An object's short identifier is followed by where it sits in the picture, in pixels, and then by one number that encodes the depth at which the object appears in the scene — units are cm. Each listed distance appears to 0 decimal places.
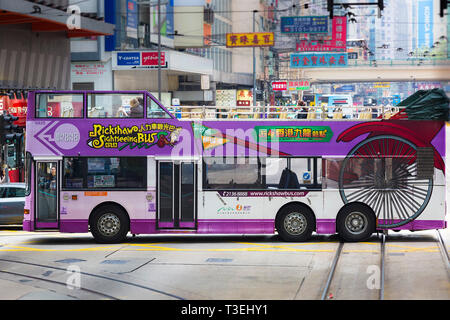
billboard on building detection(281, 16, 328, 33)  6388
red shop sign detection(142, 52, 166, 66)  4684
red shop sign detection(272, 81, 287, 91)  7575
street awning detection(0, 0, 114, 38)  3105
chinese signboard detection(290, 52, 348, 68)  7600
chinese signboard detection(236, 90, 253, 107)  7588
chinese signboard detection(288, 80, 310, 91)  8350
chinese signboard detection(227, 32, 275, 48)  5430
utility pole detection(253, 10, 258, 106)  6756
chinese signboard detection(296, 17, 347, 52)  7631
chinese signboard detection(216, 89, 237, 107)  7369
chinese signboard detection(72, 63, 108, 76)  4919
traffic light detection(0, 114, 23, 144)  2669
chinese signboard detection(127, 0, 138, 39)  5109
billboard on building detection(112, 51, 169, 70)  4696
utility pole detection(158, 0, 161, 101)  4181
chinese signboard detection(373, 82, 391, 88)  13510
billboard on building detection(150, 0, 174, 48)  5456
